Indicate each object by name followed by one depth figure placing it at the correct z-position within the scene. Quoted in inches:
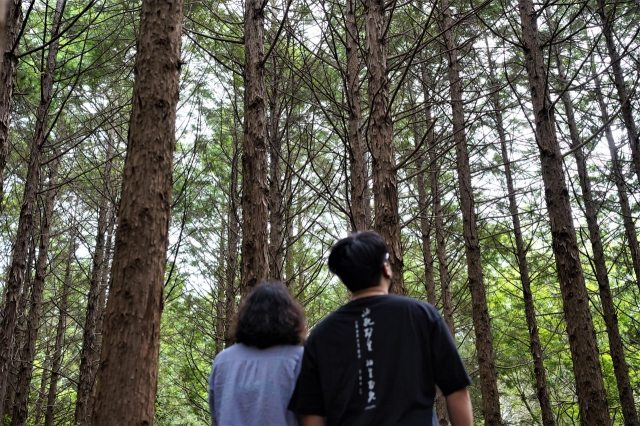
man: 76.9
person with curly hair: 88.1
